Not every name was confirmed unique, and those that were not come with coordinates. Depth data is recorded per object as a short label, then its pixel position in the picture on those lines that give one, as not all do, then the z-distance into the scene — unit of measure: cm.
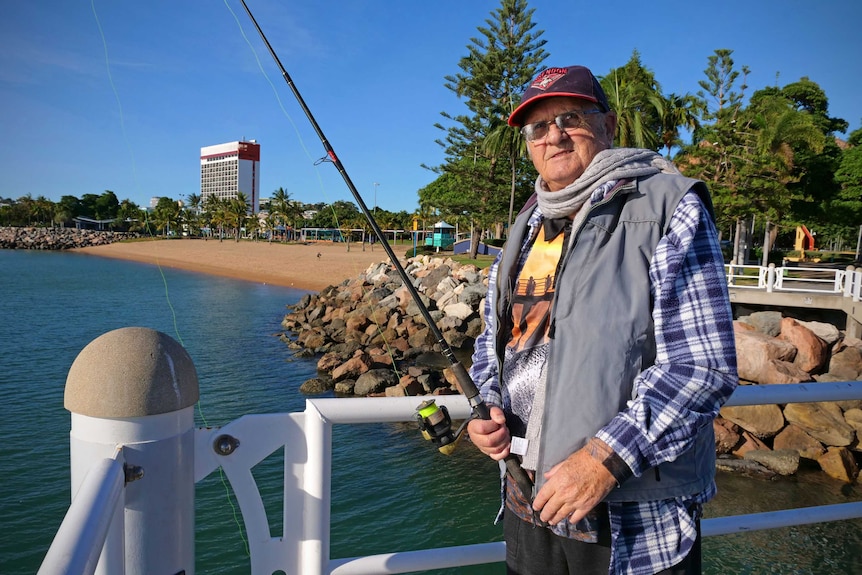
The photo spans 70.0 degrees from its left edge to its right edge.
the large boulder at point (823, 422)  814
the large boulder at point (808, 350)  1098
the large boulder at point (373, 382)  1162
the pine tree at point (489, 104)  2716
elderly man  125
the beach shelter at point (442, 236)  5350
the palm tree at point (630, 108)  2141
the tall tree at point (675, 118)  2519
